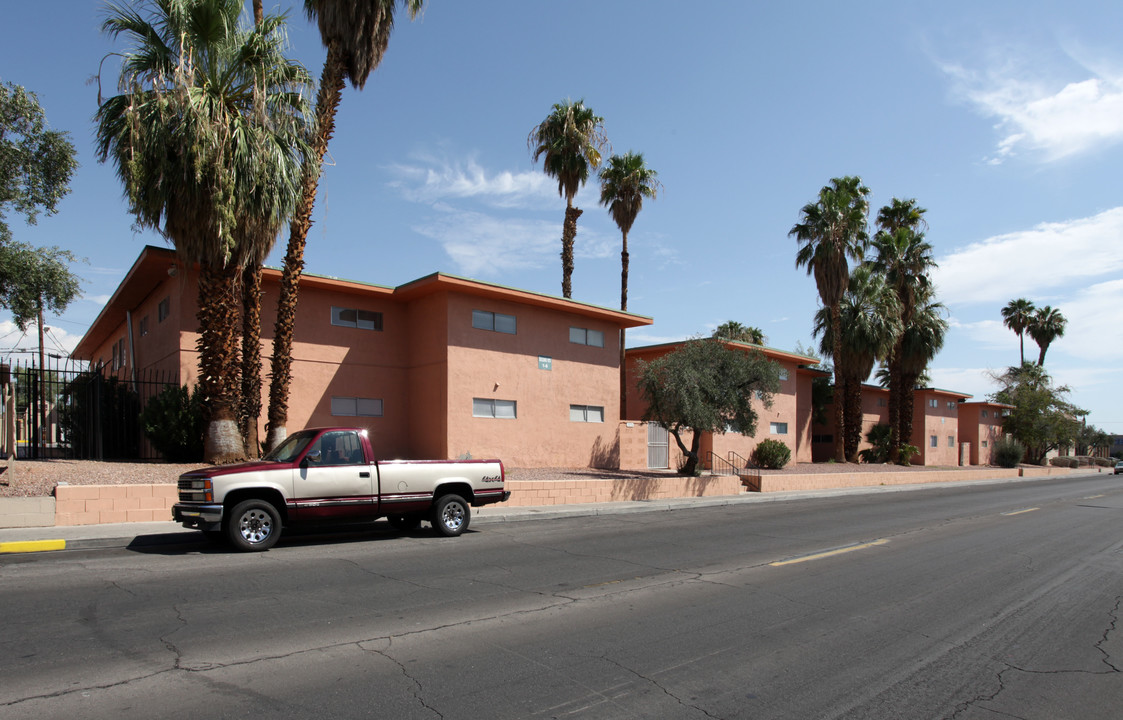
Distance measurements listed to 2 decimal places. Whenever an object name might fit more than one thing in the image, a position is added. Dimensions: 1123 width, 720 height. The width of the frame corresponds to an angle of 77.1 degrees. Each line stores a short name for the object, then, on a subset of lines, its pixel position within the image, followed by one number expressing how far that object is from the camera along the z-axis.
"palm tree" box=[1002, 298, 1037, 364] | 69.75
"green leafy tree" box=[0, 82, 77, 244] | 17.38
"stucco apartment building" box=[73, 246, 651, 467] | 21.66
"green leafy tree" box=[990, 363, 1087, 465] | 55.66
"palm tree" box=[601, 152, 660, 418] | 33.66
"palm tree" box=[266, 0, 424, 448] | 17.45
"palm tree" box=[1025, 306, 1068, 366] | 68.69
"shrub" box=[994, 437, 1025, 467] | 53.88
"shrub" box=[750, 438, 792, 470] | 32.44
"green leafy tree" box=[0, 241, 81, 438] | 20.16
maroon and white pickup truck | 9.88
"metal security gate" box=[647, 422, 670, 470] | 28.14
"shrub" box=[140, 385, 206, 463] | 17.38
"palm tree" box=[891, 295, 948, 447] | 41.56
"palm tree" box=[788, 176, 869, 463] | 36.03
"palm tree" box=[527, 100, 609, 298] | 30.58
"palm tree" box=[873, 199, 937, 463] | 41.66
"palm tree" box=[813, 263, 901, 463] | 37.66
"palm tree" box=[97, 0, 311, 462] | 14.94
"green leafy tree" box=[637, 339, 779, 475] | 22.22
